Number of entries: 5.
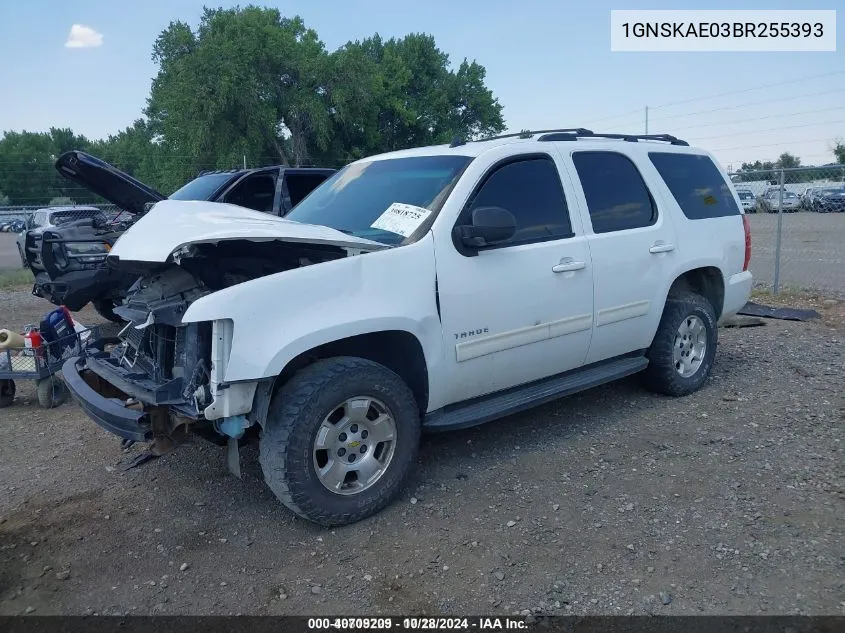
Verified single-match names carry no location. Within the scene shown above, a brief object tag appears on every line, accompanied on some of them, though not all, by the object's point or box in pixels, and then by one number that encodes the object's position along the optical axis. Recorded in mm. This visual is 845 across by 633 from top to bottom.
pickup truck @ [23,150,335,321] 7188
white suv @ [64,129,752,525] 3344
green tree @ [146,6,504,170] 30609
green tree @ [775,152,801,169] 47519
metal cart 5543
